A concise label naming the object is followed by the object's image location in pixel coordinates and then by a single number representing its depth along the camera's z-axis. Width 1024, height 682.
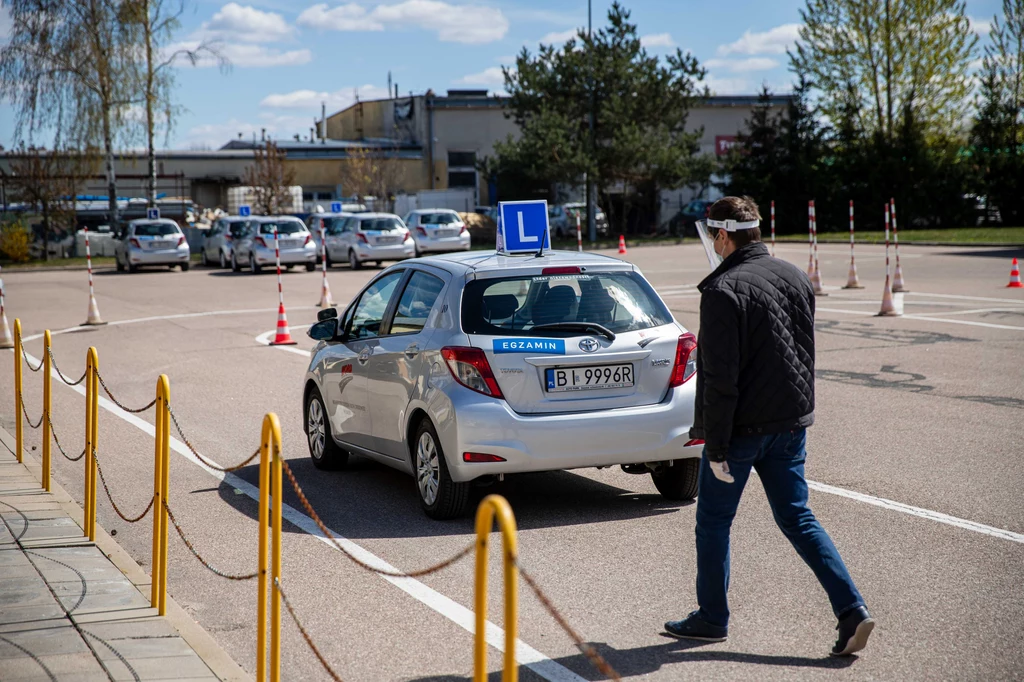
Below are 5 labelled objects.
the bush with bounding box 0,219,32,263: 43.56
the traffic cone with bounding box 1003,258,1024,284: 22.30
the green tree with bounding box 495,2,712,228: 49.31
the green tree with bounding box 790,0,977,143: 50.34
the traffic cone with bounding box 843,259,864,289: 23.50
